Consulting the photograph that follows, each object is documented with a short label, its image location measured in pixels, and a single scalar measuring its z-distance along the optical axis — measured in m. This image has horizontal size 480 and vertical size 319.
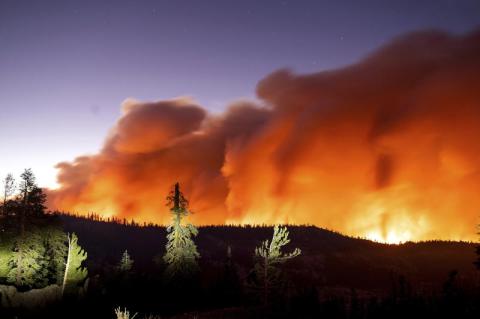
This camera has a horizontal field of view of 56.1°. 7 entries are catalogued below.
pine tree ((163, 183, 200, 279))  49.62
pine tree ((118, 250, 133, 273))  66.69
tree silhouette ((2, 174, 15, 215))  52.75
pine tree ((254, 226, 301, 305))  41.25
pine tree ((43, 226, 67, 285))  55.12
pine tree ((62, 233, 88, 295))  49.72
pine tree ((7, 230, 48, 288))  50.34
